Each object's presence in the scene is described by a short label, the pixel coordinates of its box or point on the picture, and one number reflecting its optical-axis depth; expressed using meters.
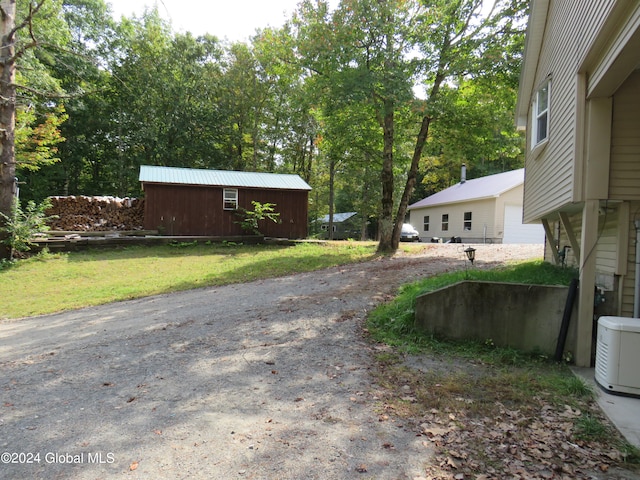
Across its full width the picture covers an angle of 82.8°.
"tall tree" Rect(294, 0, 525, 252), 10.80
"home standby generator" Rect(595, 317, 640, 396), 3.58
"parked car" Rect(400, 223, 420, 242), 26.02
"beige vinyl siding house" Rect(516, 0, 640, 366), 3.83
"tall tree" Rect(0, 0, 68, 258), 11.54
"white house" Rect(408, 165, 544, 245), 20.38
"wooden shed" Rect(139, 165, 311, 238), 16.62
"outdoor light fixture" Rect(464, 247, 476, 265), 6.39
